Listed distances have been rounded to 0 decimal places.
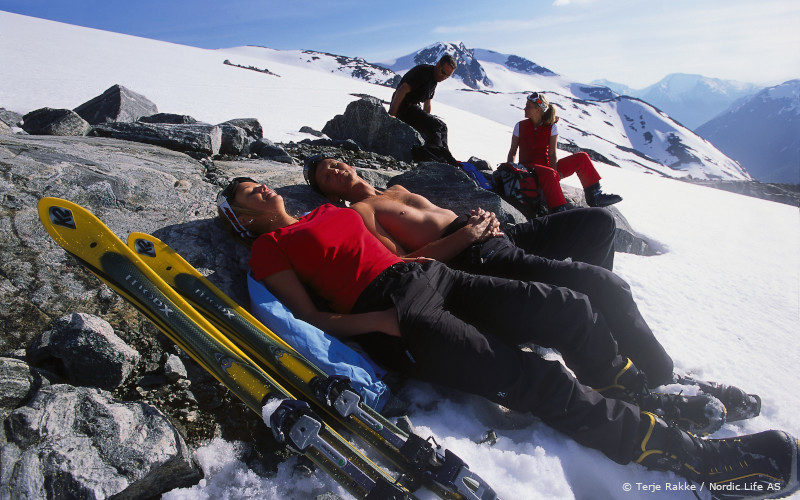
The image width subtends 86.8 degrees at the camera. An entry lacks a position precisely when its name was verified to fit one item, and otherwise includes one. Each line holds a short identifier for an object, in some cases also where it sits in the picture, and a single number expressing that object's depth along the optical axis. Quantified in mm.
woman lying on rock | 2580
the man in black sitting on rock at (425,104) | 8531
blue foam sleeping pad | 2723
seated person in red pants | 6344
